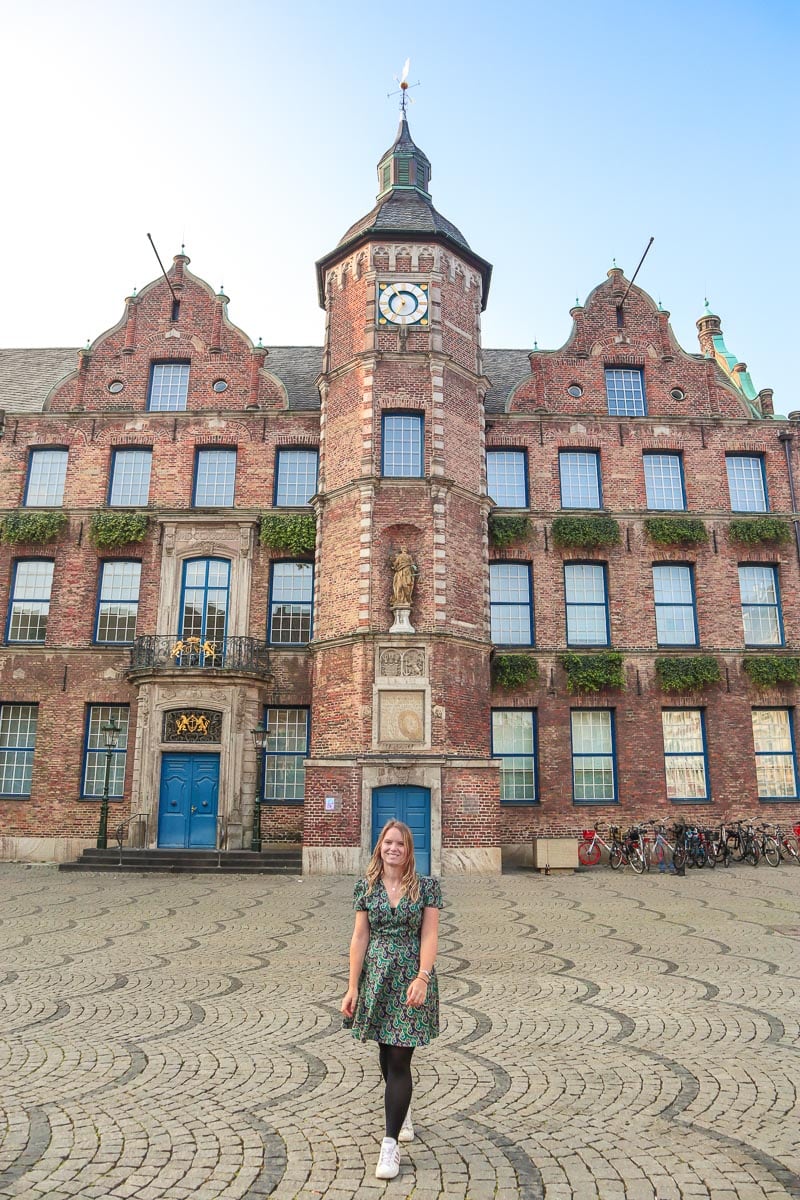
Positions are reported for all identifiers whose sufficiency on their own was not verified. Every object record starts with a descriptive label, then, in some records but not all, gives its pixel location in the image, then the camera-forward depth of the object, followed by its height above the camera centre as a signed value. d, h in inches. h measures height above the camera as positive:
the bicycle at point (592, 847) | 775.7 -38.8
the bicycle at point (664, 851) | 720.3 -40.8
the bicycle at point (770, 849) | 777.6 -39.4
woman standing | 158.7 -32.5
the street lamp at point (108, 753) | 764.0 +44.3
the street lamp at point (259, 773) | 756.6 +27.4
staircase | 722.2 -52.7
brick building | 747.4 +226.5
